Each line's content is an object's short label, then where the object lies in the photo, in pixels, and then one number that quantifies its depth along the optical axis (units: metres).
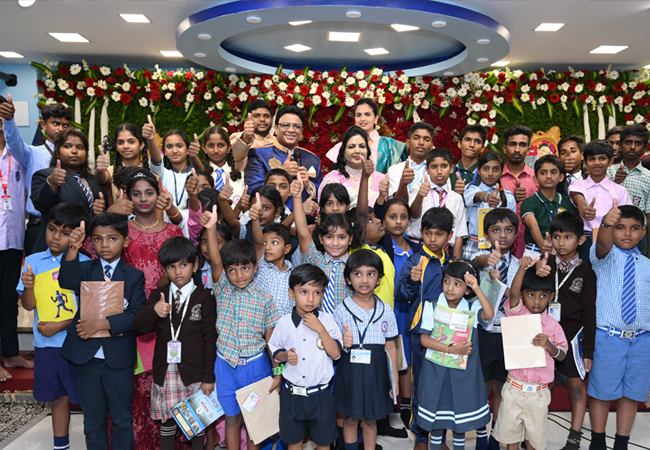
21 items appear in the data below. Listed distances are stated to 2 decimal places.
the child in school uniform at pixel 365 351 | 2.48
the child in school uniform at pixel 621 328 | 2.72
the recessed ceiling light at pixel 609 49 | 6.20
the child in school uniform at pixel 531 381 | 2.55
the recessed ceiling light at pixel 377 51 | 6.56
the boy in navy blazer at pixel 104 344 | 2.46
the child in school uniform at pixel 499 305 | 2.78
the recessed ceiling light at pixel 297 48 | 6.41
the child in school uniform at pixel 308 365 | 2.39
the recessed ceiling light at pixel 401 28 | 5.54
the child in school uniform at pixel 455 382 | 2.47
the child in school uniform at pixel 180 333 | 2.48
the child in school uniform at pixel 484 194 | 3.42
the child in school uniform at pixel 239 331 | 2.52
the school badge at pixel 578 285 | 2.78
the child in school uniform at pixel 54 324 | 2.59
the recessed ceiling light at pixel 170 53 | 6.66
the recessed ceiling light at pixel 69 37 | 5.88
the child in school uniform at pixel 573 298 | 2.77
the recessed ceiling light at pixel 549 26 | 5.30
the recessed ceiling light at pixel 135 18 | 5.14
